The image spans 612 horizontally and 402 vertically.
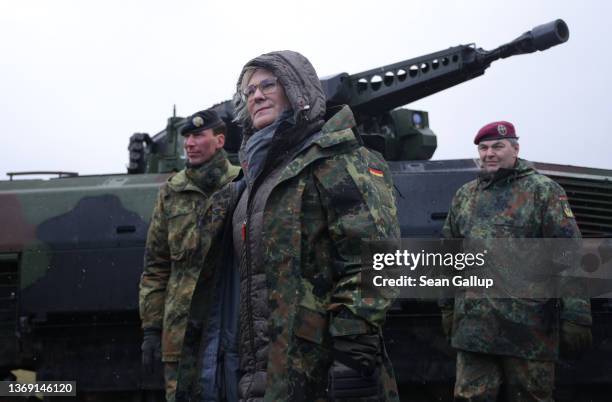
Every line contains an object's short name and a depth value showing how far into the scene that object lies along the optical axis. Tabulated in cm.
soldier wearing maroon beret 410
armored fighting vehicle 610
